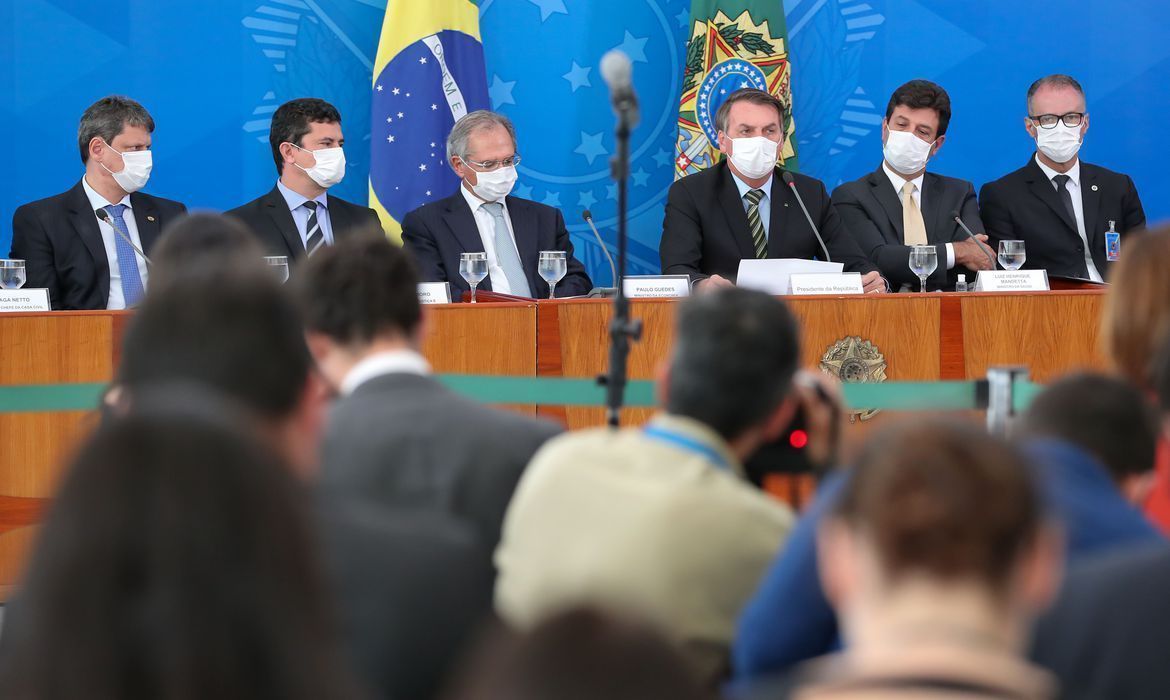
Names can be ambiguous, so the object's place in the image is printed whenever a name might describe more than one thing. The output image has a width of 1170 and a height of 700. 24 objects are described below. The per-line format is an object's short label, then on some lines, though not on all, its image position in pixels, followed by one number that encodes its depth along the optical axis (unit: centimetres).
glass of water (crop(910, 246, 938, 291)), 920
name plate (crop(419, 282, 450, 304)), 883
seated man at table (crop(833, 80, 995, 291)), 1125
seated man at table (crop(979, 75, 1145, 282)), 1150
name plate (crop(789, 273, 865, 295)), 875
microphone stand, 561
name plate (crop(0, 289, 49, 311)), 837
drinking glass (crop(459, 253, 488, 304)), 914
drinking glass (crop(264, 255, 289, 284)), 865
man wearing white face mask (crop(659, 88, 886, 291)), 1080
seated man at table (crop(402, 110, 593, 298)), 1069
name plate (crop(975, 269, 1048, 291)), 895
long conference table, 852
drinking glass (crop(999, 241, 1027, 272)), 955
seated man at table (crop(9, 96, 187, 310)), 1002
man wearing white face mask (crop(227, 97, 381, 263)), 1049
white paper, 903
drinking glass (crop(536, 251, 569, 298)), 927
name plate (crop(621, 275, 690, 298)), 871
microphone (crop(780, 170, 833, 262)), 995
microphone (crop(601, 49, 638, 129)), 558
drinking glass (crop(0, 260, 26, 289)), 874
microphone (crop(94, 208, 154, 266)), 975
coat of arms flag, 1254
